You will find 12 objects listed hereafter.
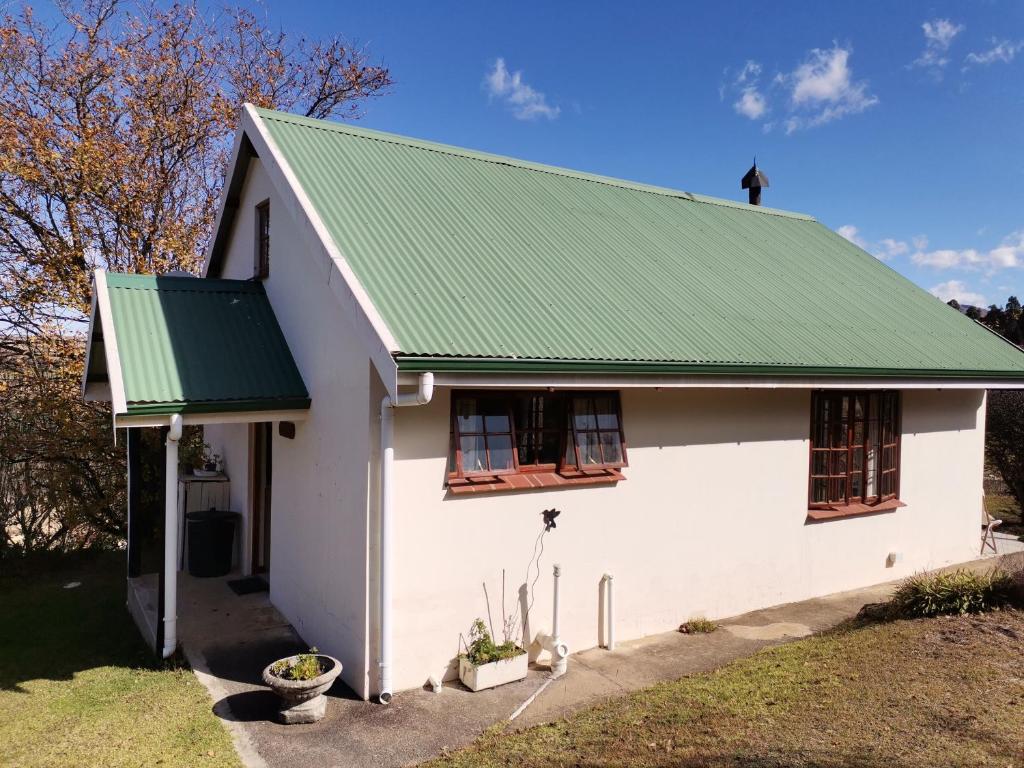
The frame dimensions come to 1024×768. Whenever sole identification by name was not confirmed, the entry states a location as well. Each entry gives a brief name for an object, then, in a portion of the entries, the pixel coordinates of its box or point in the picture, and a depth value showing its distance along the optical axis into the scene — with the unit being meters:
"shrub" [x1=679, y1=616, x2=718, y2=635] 7.96
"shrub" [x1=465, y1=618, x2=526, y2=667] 6.38
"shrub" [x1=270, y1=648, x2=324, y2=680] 5.77
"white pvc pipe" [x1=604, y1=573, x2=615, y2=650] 7.32
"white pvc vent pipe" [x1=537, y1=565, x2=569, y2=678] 6.72
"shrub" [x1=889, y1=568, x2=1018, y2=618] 7.64
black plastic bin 9.28
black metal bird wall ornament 6.94
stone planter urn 5.60
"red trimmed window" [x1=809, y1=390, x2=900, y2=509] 9.52
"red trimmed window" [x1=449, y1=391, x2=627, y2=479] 6.55
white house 6.30
